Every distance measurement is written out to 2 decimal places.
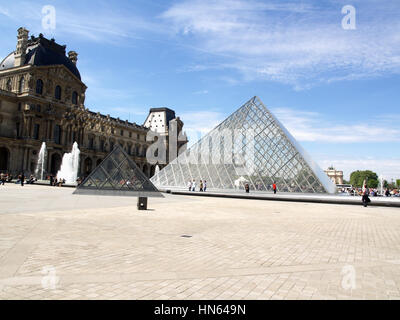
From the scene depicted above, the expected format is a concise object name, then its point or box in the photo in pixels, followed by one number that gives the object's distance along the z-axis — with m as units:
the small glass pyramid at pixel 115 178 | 20.72
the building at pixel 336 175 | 160.25
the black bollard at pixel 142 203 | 11.90
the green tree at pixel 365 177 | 122.38
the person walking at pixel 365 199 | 18.02
